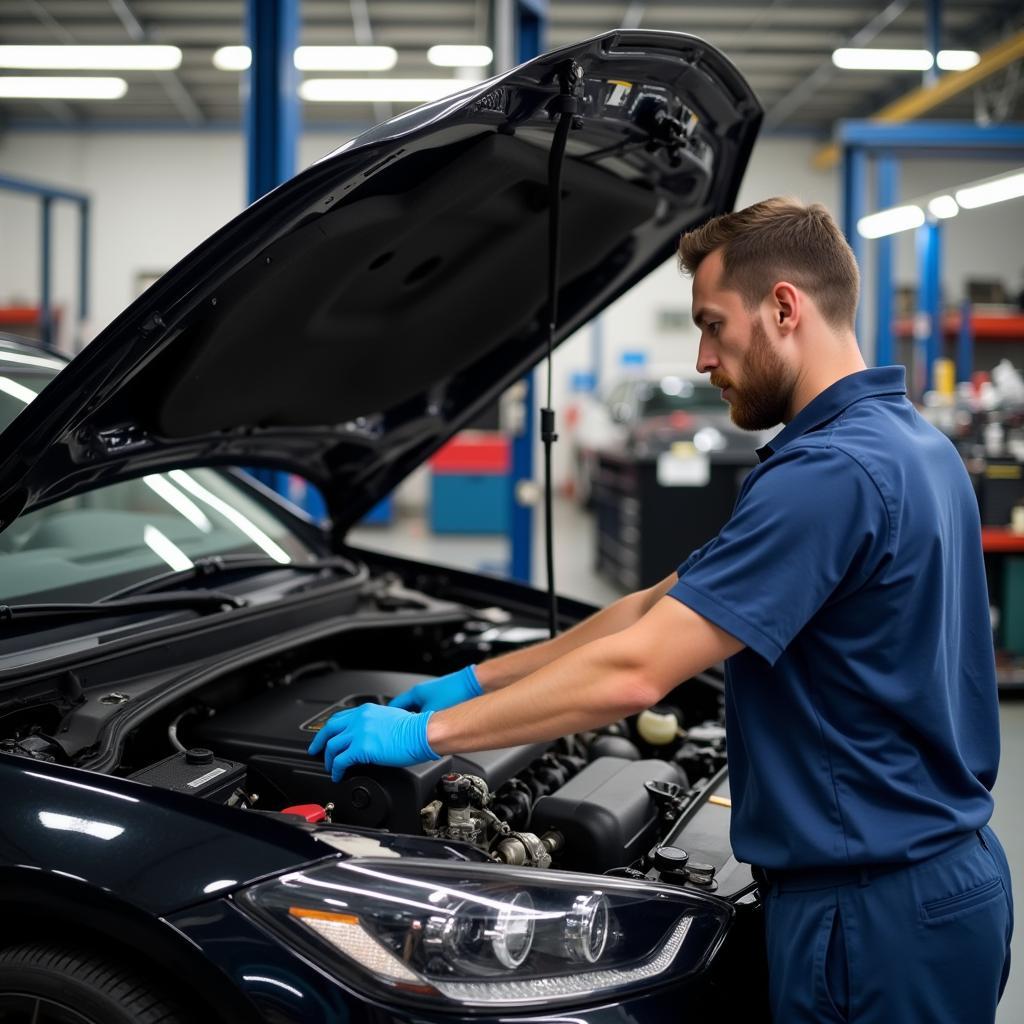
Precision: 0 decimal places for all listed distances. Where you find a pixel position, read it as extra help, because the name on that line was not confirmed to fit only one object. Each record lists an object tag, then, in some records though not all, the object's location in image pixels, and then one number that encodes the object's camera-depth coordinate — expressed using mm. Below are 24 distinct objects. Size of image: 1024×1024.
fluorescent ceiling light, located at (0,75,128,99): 10281
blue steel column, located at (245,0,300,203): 3512
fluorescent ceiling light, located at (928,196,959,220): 8344
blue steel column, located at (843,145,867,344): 6328
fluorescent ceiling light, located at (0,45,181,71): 8656
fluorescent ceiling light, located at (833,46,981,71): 10547
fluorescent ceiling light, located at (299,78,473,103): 9383
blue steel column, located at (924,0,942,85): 9062
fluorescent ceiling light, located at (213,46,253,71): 9875
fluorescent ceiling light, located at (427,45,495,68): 9820
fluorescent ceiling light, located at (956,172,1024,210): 7250
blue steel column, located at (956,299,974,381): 10844
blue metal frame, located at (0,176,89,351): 8422
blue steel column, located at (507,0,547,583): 5055
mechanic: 1143
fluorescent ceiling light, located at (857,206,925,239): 7992
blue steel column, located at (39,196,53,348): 8688
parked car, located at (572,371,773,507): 6312
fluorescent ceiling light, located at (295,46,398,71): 8633
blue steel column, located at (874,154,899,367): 6719
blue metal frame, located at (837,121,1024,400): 6305
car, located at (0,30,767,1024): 1146
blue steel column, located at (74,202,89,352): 9281
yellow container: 7035
